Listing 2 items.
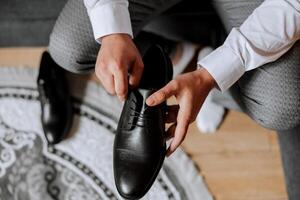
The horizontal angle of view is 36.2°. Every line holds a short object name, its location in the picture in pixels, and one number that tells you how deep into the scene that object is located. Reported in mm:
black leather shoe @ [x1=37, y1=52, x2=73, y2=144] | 1104
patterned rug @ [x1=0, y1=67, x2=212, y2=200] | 1063
